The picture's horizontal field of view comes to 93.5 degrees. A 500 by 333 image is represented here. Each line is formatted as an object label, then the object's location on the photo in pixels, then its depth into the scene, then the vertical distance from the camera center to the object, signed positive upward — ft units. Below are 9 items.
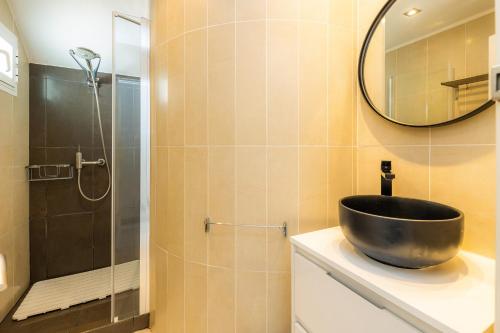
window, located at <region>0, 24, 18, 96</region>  4.69 +2.16
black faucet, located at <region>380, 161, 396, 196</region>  3.05 -0.17
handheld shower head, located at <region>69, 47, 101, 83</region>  6.20 +2.87
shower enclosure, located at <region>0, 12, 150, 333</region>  4.87 -0.67
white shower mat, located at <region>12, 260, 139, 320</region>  5.07 -3.15
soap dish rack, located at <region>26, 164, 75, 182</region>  6.09 -0.19
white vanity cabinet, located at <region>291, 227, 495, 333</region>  1.63 -1.02
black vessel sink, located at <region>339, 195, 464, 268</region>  1.97 -0.64
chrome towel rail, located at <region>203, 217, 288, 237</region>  3.56 -0.94
